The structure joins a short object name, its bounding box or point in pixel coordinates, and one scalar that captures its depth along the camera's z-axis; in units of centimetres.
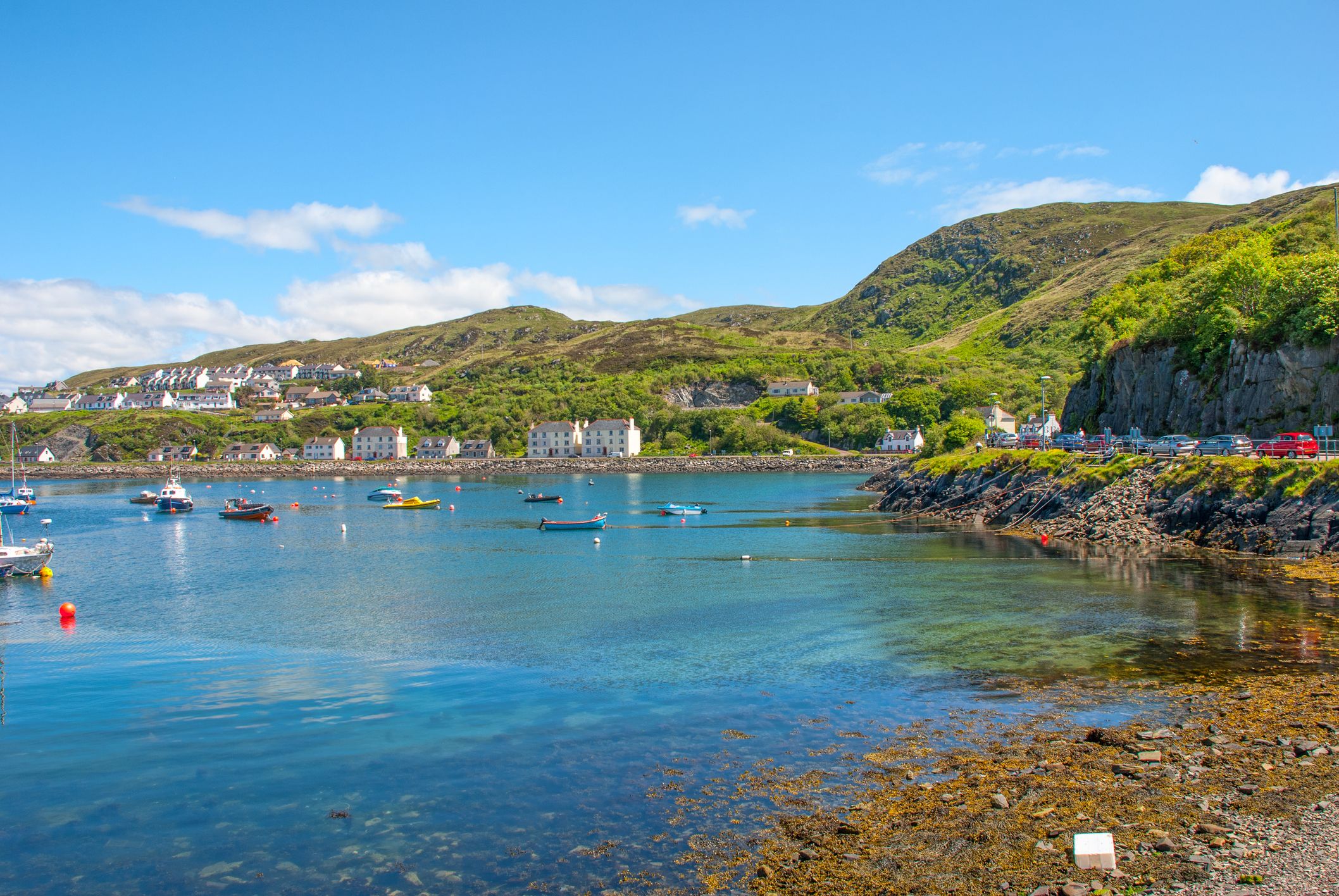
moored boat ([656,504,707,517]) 7762
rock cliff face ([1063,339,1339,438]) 5166
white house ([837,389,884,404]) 19338
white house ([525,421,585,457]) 19050
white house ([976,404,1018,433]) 15200
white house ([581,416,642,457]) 18762
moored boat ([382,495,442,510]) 9369
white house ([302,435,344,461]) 19412
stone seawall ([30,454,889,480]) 15825
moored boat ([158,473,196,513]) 8856
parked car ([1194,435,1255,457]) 4672
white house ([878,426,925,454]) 16725
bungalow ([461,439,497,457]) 19000
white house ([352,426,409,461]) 19475
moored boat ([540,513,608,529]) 6825
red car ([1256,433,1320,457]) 4325
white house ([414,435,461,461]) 19238
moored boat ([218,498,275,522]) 8031
